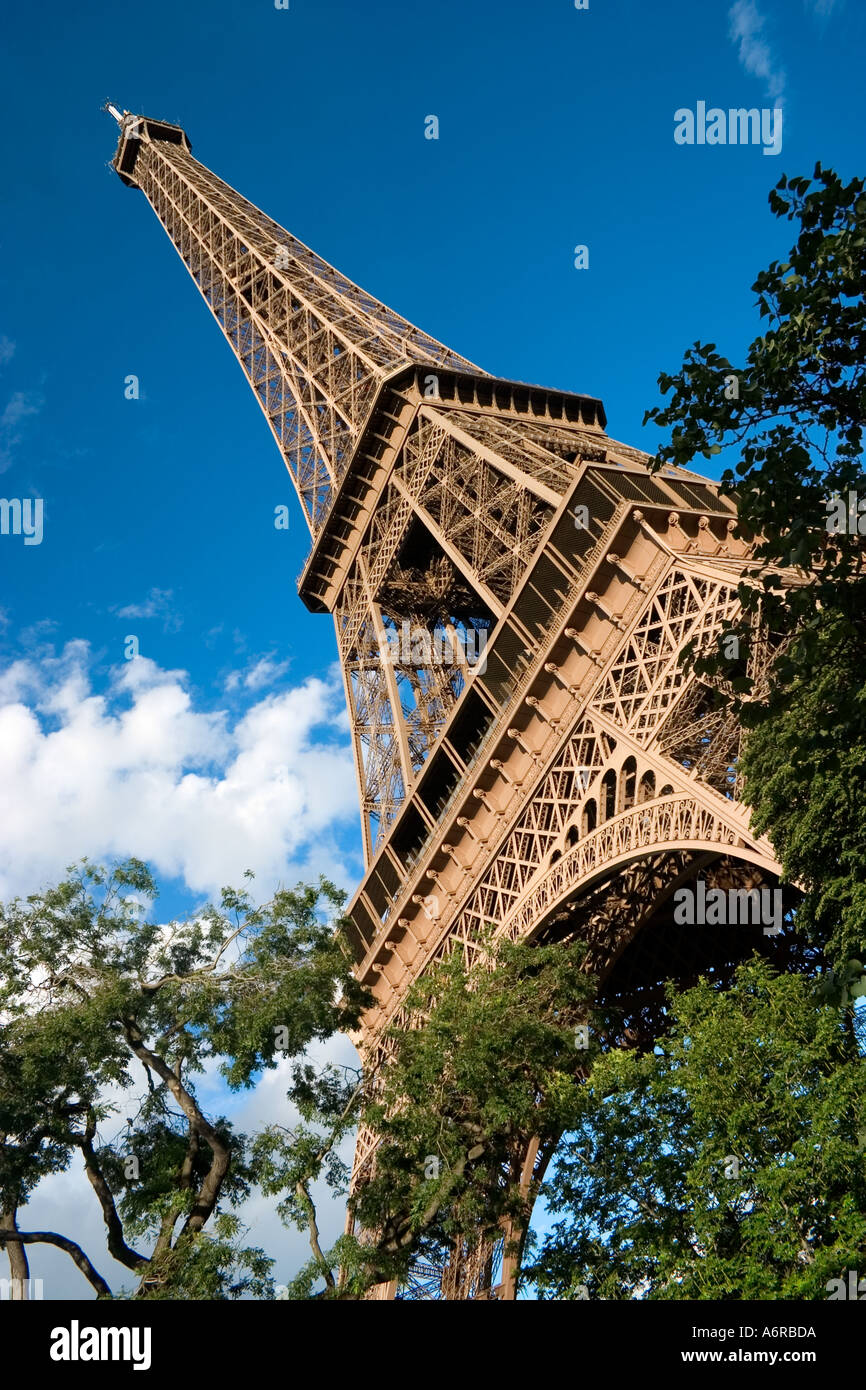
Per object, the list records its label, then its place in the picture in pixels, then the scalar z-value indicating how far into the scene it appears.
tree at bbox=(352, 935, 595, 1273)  16.97
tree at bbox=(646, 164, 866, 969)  10.55
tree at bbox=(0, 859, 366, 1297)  15.62
